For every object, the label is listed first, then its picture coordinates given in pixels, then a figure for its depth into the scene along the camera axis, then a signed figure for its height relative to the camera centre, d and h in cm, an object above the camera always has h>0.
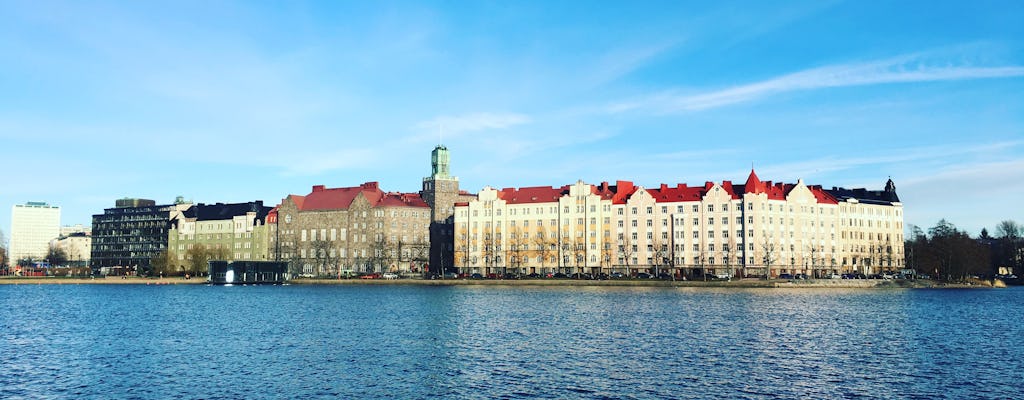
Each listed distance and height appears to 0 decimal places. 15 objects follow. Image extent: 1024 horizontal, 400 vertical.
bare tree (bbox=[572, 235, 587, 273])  16275 +318
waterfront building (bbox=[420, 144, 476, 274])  18225 +1347
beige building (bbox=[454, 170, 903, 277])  15138 +660
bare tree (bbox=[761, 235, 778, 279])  14400 +222
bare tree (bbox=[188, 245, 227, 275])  18838 +313
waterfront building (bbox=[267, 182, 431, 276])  17850 +779
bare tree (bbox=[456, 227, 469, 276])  17300 +373
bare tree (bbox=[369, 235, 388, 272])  17538 +315
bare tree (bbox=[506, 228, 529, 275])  16370 +381
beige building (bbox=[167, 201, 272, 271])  18962 +392
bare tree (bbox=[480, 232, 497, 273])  16812 +358
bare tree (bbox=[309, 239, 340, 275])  18288 +236
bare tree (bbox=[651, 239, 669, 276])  15341 +208
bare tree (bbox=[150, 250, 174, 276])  19175 +124
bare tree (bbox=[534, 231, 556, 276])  16225 +378
